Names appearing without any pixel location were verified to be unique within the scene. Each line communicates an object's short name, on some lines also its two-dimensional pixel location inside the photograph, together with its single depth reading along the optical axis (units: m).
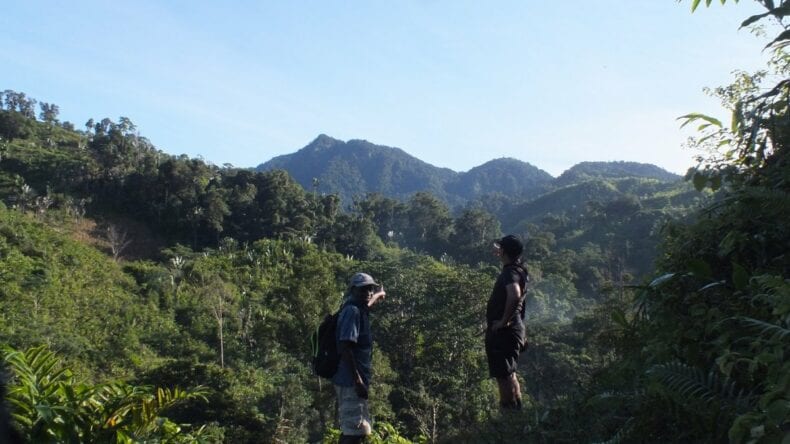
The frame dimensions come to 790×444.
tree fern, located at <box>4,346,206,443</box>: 2.42
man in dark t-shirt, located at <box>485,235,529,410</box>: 3.83
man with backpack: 3.51
